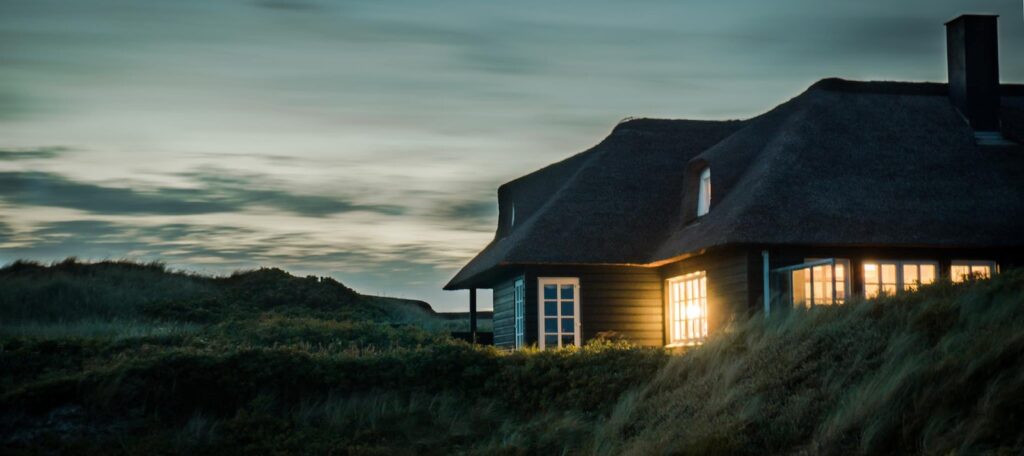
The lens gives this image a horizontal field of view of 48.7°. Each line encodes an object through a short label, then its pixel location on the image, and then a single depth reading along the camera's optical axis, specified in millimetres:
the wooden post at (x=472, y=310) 37009
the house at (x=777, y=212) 23125
